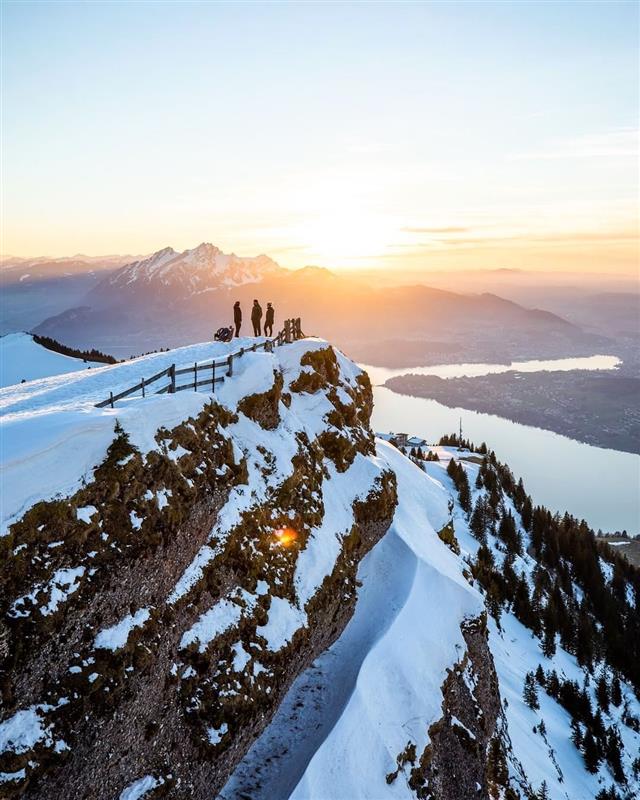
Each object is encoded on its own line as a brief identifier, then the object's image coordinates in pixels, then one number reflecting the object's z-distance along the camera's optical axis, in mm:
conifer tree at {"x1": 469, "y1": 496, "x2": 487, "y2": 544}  59844
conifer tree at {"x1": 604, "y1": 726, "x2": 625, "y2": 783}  33969
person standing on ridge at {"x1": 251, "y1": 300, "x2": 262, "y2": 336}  30844
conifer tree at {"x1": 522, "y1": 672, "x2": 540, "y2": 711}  34500
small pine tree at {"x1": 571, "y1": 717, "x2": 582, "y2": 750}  34756
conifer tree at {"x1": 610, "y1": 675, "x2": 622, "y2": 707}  43250
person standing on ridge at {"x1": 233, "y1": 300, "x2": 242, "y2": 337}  29169
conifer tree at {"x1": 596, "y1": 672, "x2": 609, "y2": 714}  41634
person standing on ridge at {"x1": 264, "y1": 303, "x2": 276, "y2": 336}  30772
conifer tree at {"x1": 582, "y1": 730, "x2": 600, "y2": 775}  33031
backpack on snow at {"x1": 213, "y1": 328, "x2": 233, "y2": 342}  30266
